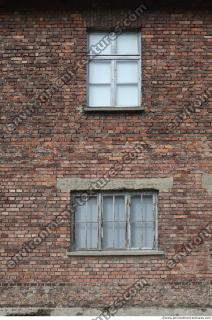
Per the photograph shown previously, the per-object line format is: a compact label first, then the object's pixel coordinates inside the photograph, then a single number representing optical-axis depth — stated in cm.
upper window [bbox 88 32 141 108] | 1388
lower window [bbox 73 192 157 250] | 1336
